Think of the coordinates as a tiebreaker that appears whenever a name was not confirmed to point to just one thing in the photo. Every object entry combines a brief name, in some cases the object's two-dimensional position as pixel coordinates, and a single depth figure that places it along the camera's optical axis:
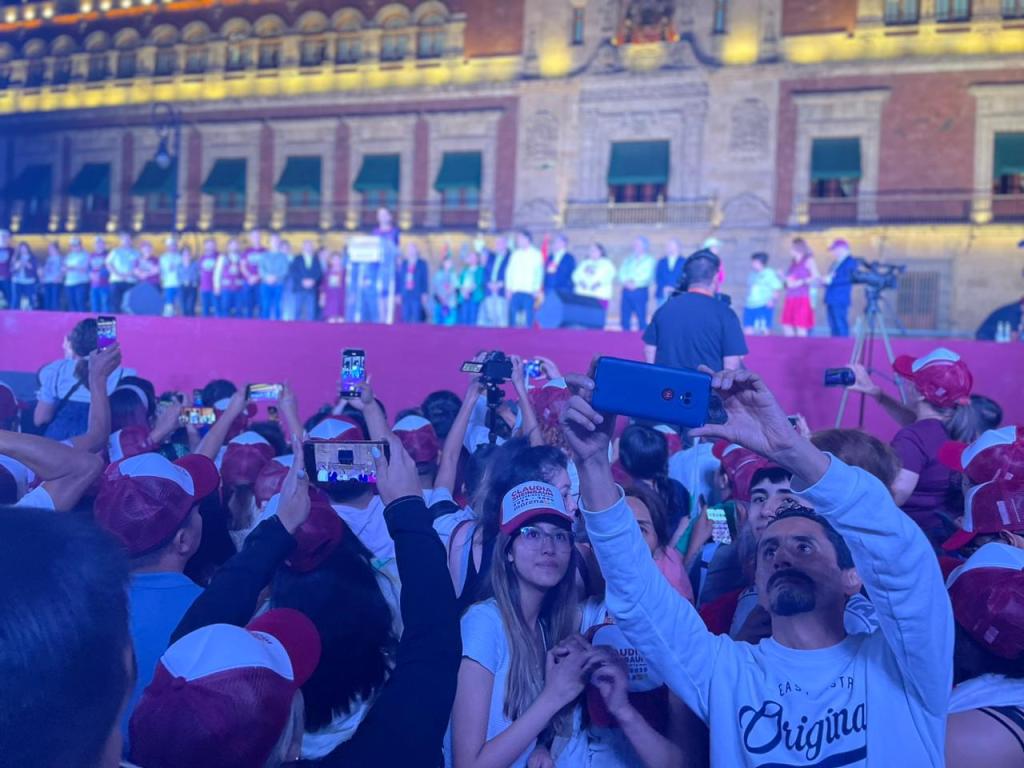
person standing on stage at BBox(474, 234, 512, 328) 21.03
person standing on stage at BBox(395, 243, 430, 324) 21.95
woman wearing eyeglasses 2.66
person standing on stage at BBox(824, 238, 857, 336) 16.20
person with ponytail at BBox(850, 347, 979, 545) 4.90
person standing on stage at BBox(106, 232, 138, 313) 22.44
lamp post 34.47
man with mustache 2.27
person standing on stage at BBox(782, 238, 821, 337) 18.70
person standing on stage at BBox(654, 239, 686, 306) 19.55
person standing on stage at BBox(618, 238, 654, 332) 19.03
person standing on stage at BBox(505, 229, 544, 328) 18.86
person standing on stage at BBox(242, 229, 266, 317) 21.84
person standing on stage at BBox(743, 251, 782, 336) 18.84
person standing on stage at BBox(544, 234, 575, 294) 19.11
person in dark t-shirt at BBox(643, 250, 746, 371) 7.20
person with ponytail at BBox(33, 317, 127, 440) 7.30
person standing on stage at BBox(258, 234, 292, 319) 21.23
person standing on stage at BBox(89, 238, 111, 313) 22.95
